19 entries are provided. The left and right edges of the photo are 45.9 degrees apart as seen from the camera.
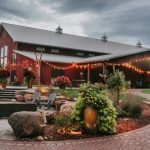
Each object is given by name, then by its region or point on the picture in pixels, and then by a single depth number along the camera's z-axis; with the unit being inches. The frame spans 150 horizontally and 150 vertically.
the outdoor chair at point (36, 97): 350.8
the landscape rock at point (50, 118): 237.7
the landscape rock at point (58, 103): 328.4
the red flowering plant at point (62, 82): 512.2
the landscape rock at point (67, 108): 245.0
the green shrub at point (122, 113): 275.8
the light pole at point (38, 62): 633.2
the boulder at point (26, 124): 194.9
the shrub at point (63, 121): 209.2
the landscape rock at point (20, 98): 391.8
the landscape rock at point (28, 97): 389.6
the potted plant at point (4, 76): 472.1
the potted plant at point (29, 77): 509.6
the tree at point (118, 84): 305.2
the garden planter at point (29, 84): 509.1
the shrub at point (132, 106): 275.8
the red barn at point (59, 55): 678.6
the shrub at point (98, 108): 211.4
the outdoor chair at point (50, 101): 344.1
